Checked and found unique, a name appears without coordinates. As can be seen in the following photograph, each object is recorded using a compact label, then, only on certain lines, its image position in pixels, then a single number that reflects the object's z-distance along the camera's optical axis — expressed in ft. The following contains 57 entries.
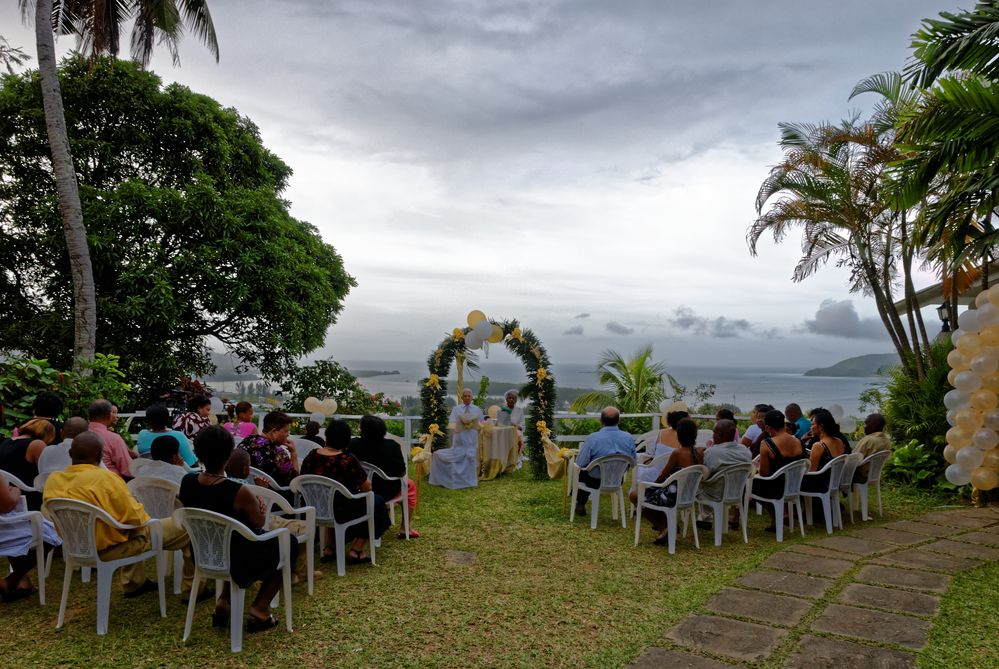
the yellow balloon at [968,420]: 23.93
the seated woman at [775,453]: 21.79
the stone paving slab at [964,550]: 19.29
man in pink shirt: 17.63
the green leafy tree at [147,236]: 41.01
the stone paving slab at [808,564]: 17.84
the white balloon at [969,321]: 23.61
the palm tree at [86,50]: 33.96
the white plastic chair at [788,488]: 21.59
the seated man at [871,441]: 24.27
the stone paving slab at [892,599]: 14.94
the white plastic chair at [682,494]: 19.99
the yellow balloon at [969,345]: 23.70
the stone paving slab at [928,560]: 18.19
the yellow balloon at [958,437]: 24.47
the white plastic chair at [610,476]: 23.11
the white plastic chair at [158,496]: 16.03
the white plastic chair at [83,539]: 13.30
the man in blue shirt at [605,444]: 23.62
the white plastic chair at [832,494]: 22.47
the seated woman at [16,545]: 14.35
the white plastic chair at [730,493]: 20.72
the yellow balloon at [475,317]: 35.09
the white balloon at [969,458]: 23.86
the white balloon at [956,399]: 24.30
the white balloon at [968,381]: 23.70
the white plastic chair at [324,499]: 17.31
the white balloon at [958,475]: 24.54
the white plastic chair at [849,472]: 23.38
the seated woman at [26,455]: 16.98
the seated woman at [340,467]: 17.60
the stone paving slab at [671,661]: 12.16
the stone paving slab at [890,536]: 21.17
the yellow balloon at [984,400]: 23.27
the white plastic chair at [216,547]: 12.59
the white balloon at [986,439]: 23.36
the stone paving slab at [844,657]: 12.16
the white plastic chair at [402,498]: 20.20
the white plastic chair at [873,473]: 24.13
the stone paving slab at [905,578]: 16.51
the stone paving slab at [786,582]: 16.25
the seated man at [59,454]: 16.62
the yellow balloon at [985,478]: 23.80
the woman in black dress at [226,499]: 12.86
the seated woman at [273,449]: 18.53
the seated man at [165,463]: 15.95
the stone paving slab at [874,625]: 13.34
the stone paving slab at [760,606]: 14.48
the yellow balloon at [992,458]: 23.79
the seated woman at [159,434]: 17.72
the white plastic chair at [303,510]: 15.06
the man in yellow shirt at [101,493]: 13.55
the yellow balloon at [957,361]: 24.62
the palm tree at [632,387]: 50.75
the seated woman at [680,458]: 20.53
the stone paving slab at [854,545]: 19.95
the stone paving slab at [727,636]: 12.74
